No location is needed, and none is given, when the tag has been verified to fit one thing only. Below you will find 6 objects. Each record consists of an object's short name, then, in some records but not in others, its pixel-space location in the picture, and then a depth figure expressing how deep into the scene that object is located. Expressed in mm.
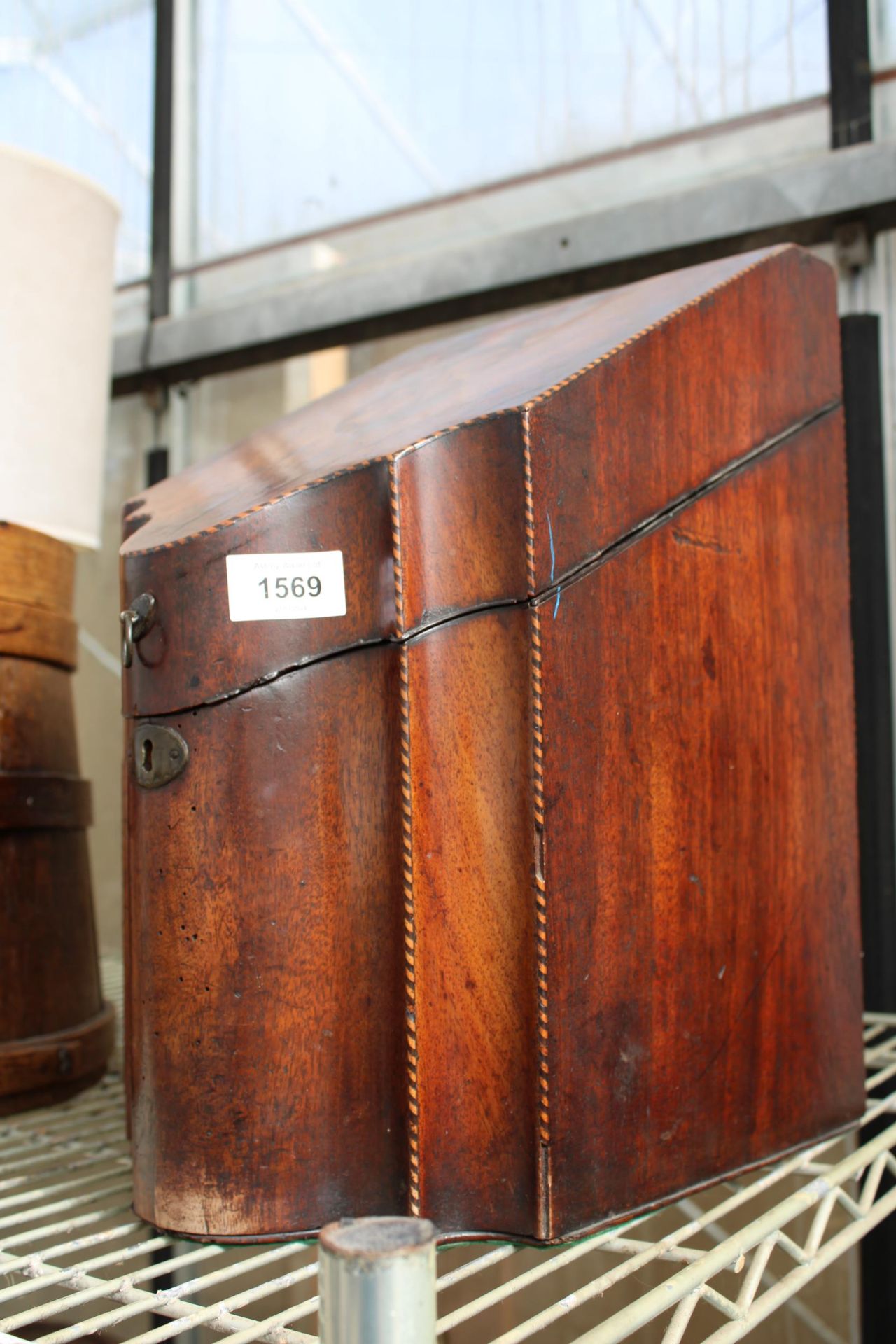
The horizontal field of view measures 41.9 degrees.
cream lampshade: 1301
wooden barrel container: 1252
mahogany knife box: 848
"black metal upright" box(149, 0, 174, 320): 2250
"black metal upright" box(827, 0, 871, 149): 1607
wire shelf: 744
